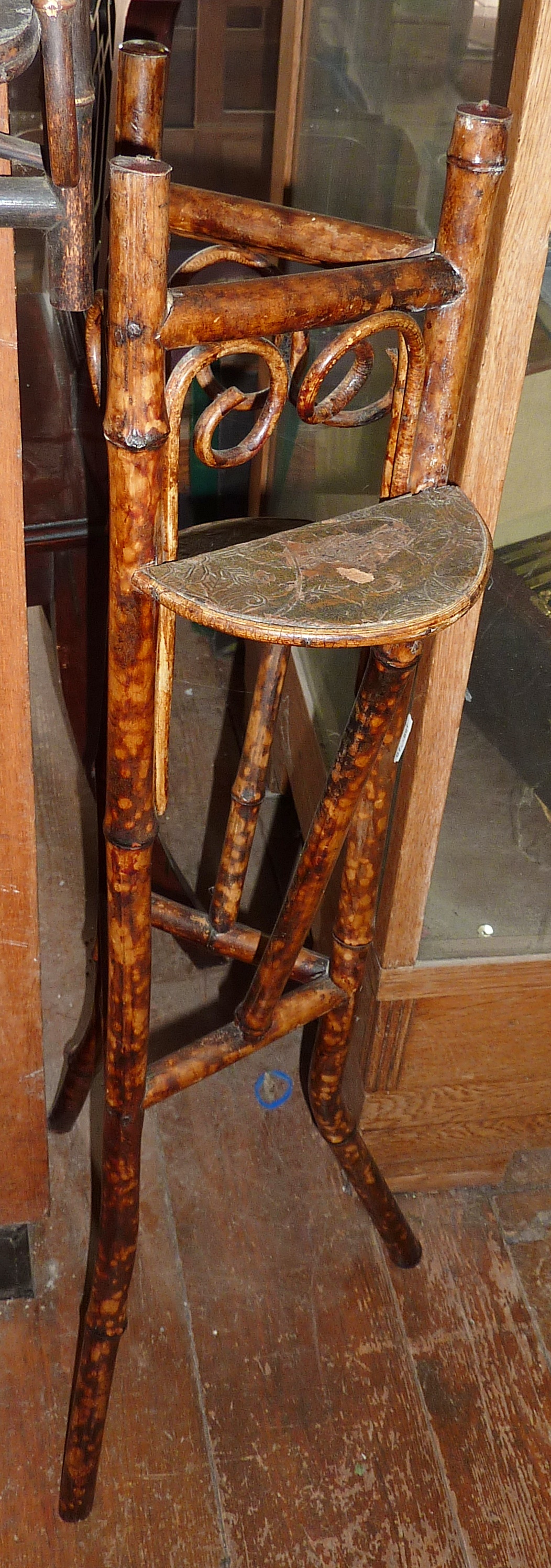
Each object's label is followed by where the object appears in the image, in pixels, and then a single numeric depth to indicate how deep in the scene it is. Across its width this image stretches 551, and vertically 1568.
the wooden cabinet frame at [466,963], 0.81
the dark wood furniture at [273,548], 0.60
